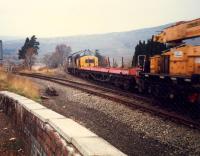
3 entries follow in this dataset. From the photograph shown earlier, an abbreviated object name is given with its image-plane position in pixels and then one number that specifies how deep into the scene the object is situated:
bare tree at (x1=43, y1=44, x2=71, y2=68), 136.25
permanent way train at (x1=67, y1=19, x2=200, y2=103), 11.61
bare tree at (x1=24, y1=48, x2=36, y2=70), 71.13
